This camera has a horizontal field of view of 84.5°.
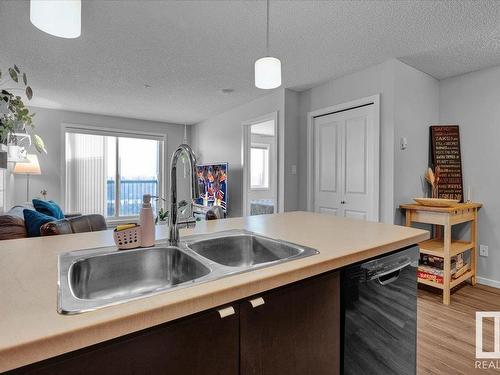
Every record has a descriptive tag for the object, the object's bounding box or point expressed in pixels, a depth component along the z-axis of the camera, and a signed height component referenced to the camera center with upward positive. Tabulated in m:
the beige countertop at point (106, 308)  0.47 -0.25
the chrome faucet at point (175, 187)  1.06 -0.01
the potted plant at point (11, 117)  1.61 +0.41
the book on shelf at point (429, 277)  2.59 -0.90
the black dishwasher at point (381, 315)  0.97 -0.51
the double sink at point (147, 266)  0.83 -0.28
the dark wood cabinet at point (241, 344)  0.54 -0.38
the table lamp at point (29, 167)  4.03 +0.24
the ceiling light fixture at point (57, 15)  0.99 +0.62
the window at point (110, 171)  5.31 +0.26
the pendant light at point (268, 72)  1.67 +0.68
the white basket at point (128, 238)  1.00 -0.20
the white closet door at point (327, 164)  3.42 +0.26
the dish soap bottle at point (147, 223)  1.03 -0.15
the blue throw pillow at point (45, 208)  2.96 -0.27
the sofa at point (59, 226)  1.61 -0.28
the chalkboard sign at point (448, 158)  3.17 +0.30
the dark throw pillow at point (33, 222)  2.00 -0.29
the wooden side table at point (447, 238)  2.52 -0.53
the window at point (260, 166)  7.18 +0.47
